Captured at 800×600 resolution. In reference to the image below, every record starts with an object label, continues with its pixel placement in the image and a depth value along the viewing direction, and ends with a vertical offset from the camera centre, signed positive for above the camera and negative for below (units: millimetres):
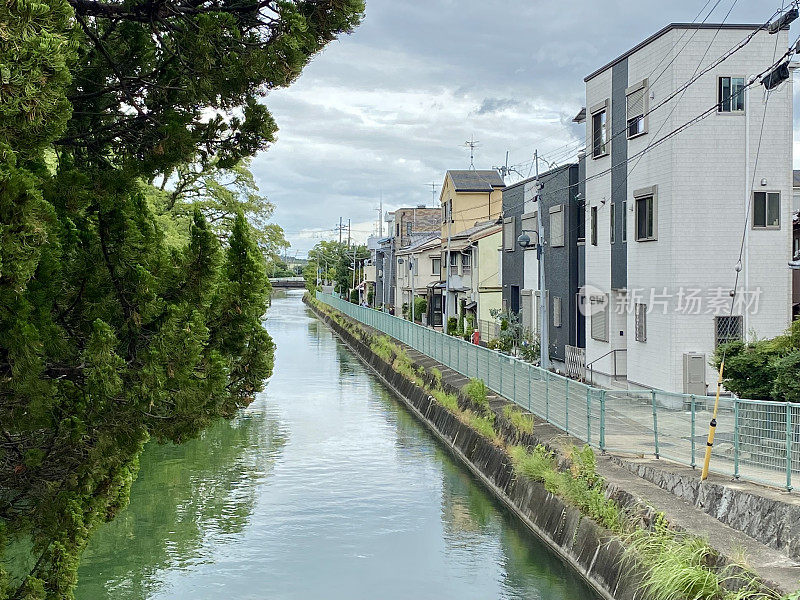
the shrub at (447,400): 23202 -3211
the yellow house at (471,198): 55406 +5793
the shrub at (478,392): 20969 -2646
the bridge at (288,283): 164438 +1003
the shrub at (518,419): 16822 -2689
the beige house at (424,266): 57344 +1419
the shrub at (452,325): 43538 -2004
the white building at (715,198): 20047 +2014
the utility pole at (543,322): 23703 -1021
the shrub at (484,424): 19112 -3201
